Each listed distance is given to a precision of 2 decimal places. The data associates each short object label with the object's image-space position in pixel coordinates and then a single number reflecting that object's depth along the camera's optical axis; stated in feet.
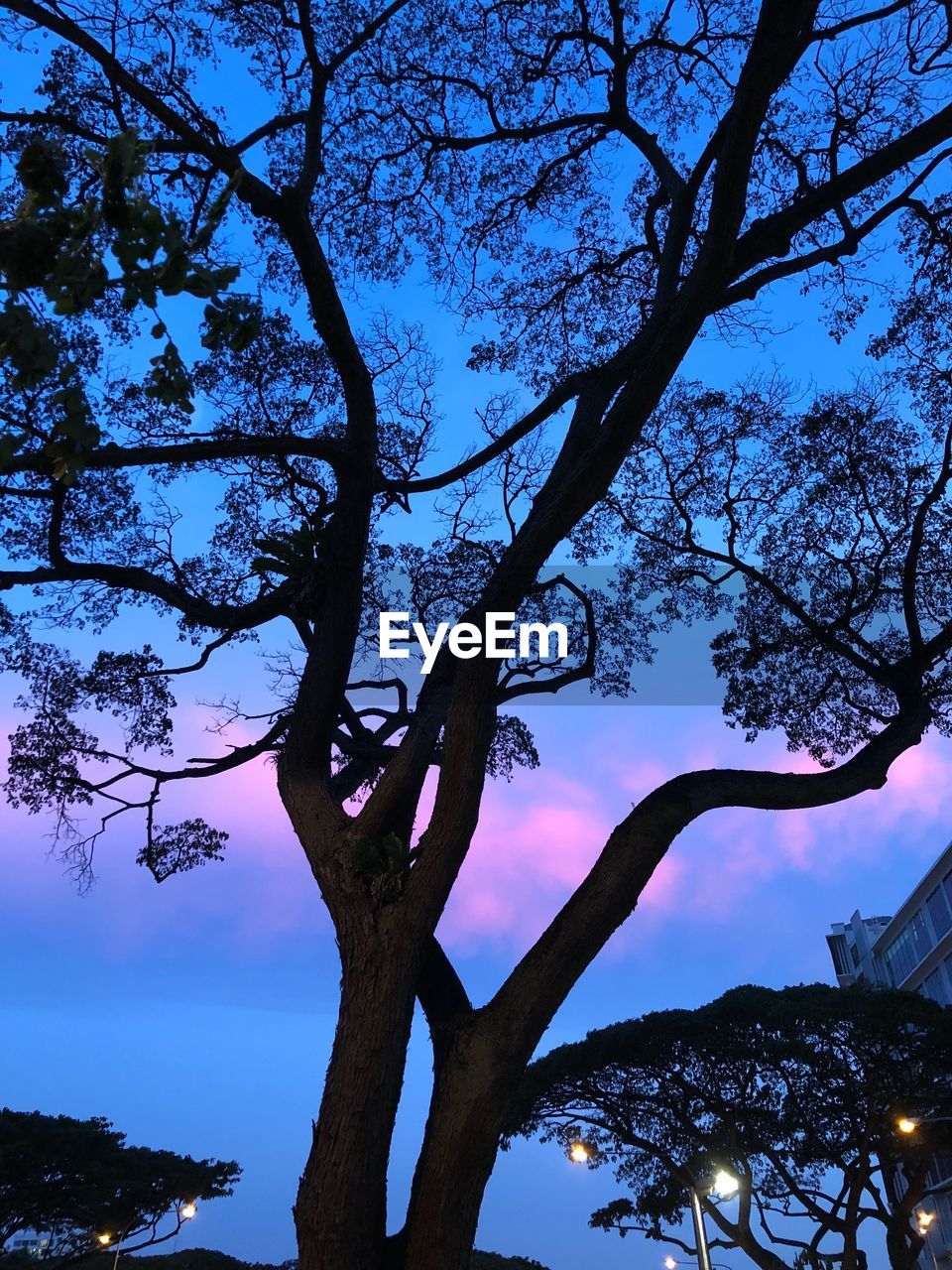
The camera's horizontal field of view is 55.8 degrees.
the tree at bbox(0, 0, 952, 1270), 12.26
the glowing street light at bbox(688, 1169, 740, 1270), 36.78
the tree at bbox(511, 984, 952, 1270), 46.34
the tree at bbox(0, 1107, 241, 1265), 48.49
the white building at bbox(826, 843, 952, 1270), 100.37
